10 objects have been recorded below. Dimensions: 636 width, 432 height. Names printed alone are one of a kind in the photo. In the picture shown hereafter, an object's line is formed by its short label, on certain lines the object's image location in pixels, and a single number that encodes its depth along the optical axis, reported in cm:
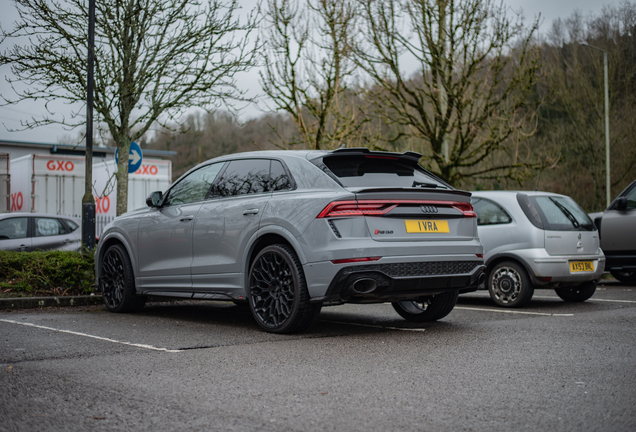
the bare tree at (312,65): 1689
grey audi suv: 563
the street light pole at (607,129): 2620
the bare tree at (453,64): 1778
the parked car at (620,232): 1148
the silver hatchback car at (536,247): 865
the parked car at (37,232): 1345
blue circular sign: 1267
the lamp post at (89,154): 1093
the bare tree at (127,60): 1195
